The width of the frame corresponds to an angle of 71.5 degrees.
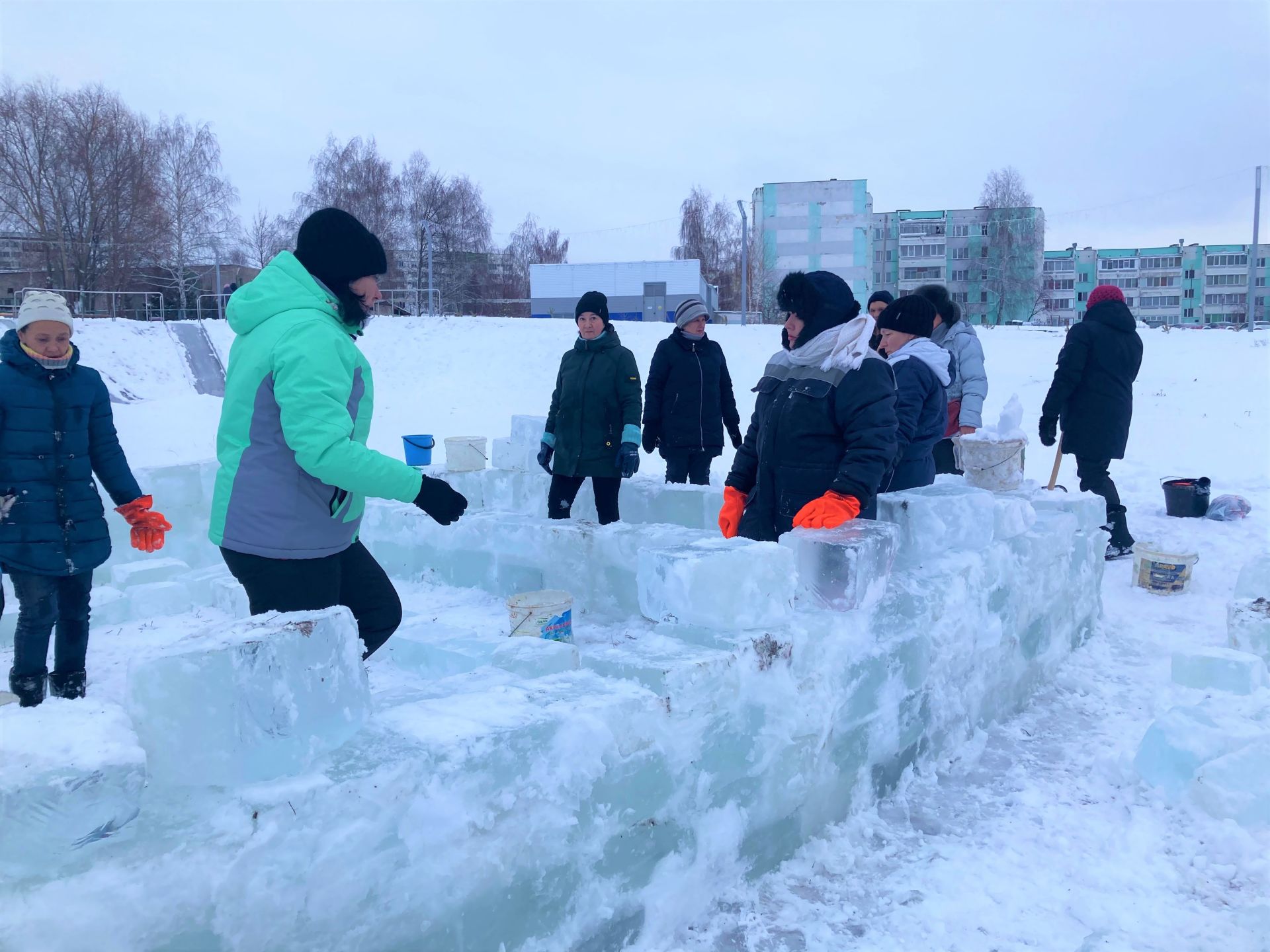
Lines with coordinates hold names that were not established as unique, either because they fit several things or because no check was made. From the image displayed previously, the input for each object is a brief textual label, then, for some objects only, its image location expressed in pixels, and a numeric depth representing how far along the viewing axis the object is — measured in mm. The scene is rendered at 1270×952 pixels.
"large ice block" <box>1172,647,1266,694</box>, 3031
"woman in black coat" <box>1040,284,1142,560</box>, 5414
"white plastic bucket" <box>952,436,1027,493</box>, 4168
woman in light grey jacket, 5195
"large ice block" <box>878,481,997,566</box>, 3162
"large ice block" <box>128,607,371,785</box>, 1434
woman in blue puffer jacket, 3037
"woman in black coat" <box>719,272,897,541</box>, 2793
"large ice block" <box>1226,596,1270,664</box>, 3418
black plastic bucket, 6297
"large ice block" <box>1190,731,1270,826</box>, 2492
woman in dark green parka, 4461
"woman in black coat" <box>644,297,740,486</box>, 5012
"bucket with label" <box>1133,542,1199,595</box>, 4859
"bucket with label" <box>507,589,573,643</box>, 3668
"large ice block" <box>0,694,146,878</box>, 1242
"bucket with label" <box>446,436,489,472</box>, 6000
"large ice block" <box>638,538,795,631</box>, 2307
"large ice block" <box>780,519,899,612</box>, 2516
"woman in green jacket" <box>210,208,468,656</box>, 2010
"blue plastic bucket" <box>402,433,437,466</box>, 6785
